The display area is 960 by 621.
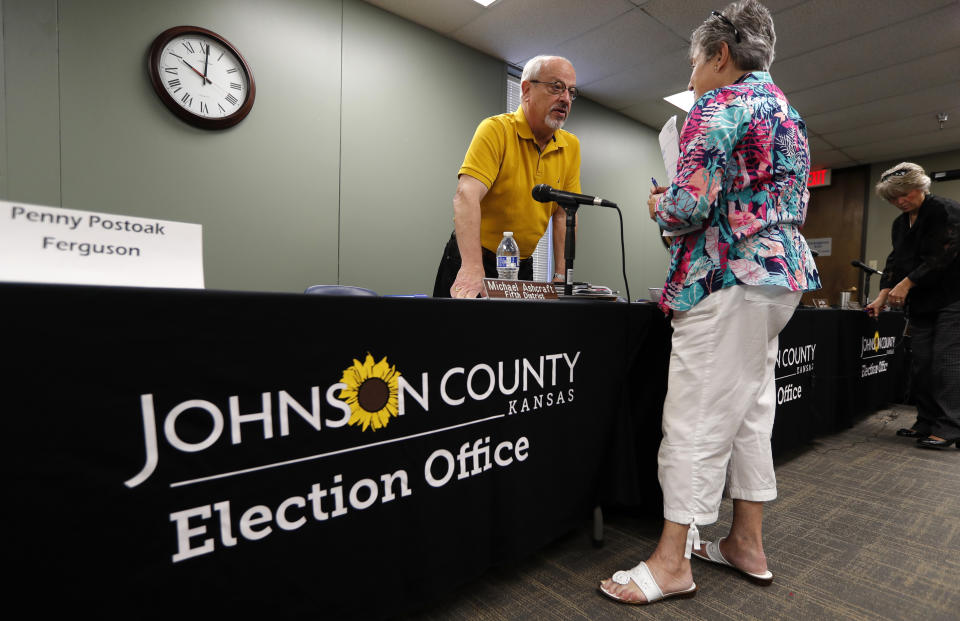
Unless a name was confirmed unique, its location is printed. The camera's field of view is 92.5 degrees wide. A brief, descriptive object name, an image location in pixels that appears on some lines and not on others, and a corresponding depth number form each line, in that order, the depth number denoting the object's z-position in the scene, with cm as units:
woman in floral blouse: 100
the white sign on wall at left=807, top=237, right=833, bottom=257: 593
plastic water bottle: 143
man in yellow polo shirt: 150
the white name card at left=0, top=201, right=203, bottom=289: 55
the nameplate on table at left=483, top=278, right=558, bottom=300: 110
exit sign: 584
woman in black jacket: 237
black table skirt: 56
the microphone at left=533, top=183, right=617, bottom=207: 125
